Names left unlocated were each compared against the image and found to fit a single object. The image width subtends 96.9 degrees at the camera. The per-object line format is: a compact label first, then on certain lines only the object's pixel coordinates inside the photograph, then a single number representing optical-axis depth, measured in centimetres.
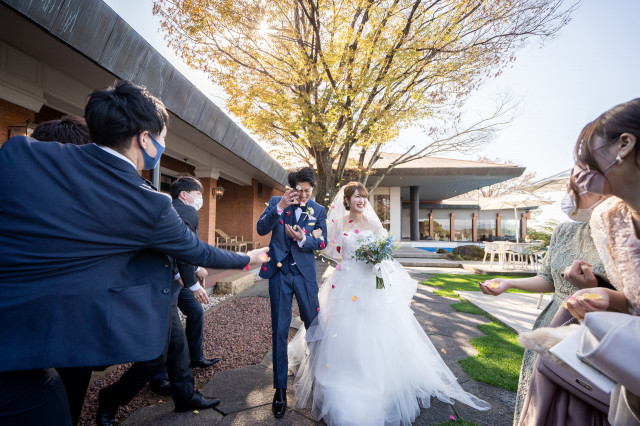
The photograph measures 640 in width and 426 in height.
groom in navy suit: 255
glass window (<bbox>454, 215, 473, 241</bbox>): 2830
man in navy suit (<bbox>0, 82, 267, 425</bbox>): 99
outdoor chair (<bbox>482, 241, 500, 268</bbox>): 1134
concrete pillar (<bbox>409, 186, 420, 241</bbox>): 2103
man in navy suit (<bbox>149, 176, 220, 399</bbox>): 260
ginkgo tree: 669
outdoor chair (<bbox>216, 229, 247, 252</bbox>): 1349
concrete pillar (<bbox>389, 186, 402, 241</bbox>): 2038
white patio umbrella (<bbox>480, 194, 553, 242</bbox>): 1098
